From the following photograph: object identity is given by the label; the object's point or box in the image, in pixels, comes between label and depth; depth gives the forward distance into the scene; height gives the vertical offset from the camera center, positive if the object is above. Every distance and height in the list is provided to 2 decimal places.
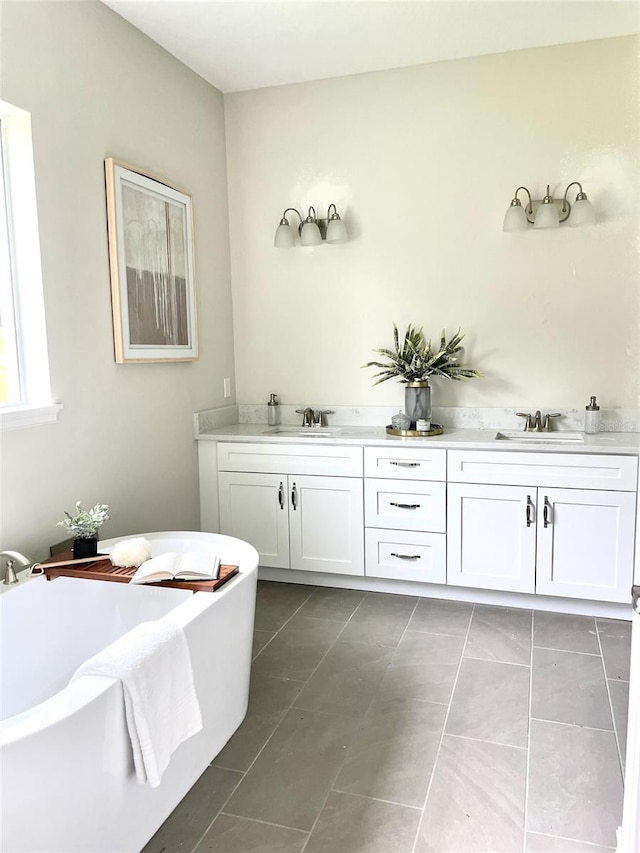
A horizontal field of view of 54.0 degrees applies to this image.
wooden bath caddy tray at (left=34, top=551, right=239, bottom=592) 2.09 -0.73
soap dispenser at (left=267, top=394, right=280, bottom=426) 3.76 -0.35
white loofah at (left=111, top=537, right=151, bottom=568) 2.20 -0.70
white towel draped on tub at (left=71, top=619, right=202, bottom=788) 1.47 -0.82
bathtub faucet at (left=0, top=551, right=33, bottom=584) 2.05 -0.67
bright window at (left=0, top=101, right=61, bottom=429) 2.25 +0.25
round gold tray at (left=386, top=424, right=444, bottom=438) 3.18 -0.42
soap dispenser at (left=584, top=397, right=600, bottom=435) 3.12 -0.35
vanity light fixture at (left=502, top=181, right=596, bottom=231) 3.07 +0.67
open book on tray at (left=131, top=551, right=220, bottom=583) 2.01 -0.69
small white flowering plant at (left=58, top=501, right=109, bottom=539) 2.25 -0.60
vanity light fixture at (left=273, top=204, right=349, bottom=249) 3.47 +0.67
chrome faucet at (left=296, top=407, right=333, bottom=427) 3.67 -0.38
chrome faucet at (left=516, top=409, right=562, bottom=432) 3.27 -0.38
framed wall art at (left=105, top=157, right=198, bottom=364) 2.70 +0.41
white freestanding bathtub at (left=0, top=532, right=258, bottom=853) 1.25 -0.89
